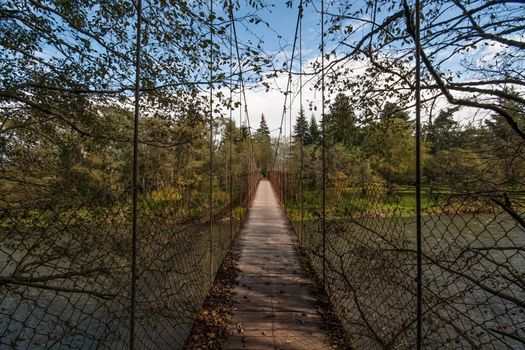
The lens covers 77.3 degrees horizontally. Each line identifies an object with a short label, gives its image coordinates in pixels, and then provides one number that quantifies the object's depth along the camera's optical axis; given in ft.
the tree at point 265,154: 108.38
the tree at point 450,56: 9.18
